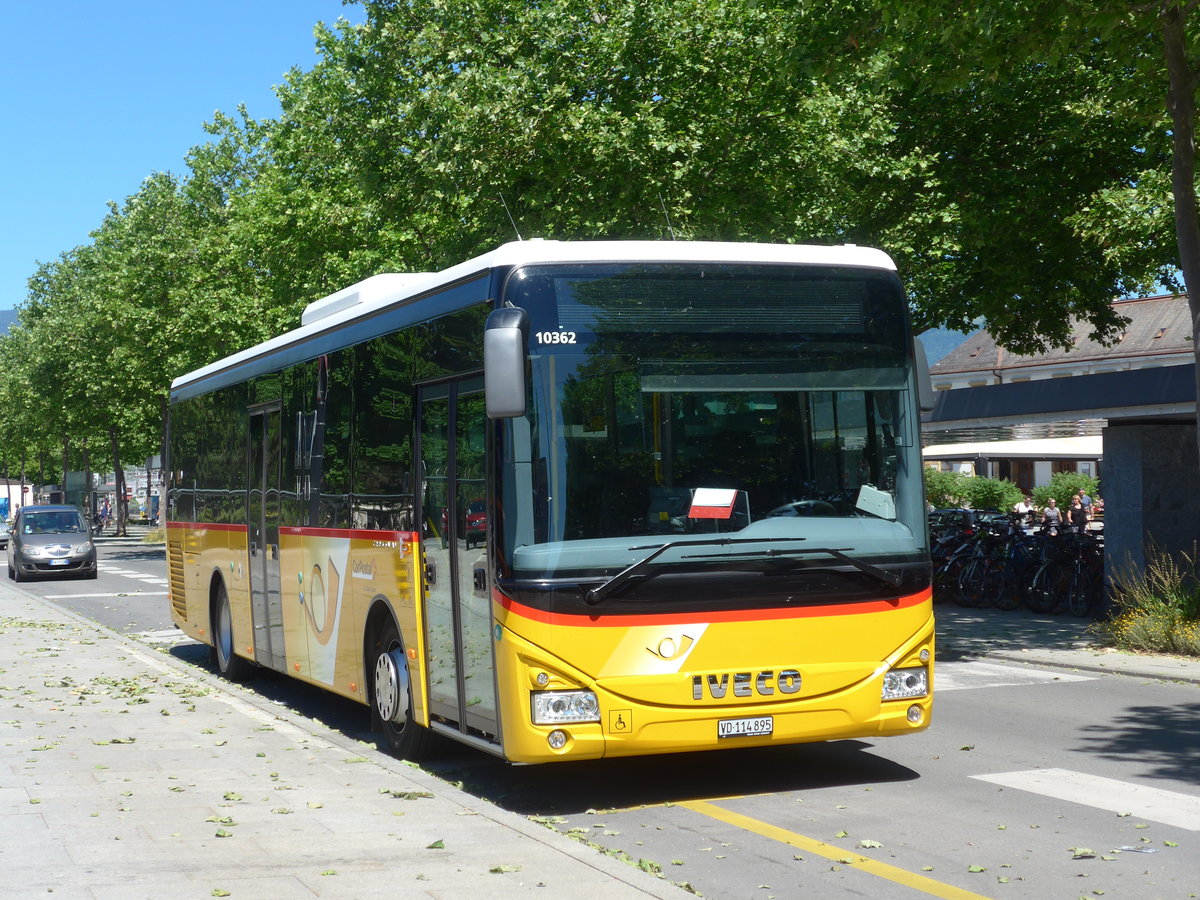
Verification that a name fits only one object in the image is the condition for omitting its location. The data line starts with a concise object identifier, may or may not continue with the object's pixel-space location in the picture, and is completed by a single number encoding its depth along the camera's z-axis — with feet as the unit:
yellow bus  25.05
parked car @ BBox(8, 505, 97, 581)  116.47
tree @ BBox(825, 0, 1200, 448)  43.98
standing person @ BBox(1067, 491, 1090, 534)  73.67
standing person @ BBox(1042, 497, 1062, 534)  70.62
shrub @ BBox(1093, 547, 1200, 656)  48.52
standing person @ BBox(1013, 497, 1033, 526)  88.12
